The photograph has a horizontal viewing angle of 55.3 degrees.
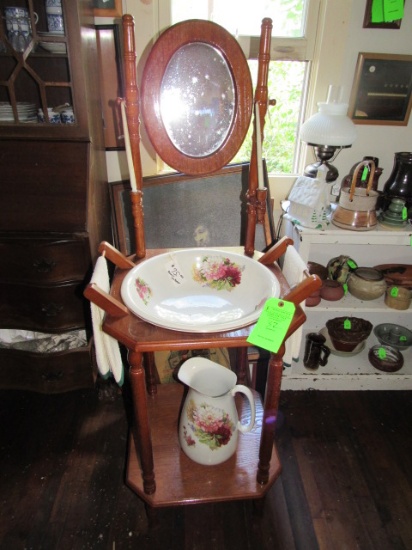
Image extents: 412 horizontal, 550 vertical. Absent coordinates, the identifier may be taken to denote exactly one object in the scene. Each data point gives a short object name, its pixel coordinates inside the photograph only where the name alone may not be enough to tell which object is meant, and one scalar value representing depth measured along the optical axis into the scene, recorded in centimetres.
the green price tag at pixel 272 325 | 90
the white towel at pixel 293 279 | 108
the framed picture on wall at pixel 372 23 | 148
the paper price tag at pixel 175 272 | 121
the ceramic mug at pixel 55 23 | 130
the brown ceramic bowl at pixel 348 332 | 179
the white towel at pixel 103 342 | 99
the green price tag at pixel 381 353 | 182
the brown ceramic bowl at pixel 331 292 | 168
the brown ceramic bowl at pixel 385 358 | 178
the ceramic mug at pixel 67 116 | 141
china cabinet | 130
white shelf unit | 151
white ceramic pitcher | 119
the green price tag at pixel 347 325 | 185
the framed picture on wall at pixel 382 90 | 157
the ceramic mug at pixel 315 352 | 176
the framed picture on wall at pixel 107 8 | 143
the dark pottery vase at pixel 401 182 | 158
